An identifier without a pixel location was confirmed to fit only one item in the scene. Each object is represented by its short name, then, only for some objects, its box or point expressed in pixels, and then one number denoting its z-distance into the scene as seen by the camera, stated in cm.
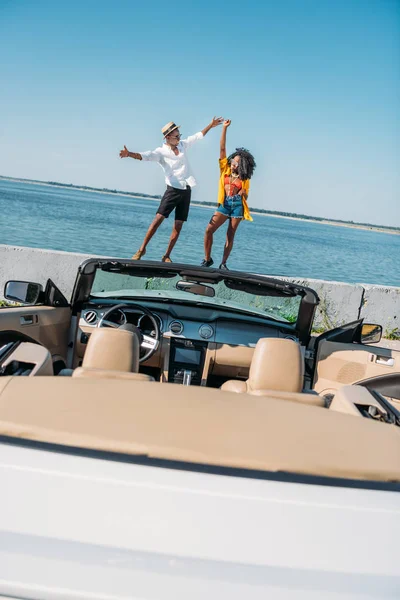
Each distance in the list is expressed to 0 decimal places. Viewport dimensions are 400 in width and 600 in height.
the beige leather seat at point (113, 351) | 297
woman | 897
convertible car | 158
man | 898
